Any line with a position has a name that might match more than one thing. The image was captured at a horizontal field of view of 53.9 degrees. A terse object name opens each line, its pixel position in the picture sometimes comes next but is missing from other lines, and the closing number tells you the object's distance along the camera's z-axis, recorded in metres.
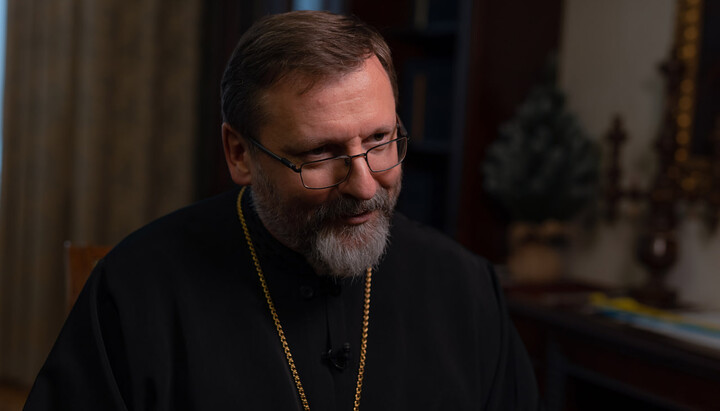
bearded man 1.42
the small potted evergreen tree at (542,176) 3.00
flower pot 3.07
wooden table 2.03
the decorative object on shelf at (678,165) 2.62
